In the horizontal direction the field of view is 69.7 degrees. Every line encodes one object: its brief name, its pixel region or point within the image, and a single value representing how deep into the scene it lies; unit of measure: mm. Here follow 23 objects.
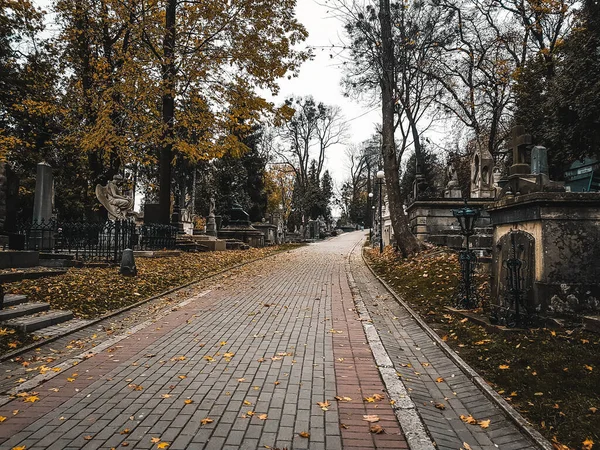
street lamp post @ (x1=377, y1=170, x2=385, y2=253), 23378
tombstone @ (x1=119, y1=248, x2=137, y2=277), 11305
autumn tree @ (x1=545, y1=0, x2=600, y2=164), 15375
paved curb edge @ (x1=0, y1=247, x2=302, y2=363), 5426
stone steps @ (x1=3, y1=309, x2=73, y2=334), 6246
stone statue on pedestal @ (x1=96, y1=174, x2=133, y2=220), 17828
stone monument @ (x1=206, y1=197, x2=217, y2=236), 29500
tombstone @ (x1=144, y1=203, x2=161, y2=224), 22234
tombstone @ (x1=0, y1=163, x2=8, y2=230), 9141
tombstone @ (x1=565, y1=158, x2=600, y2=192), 22750
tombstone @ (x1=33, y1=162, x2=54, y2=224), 13938
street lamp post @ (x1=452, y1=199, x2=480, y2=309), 7539
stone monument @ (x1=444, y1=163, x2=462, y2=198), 22828
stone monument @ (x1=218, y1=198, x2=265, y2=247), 30625
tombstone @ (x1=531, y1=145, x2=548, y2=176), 6984
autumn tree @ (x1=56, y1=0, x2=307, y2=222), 17078
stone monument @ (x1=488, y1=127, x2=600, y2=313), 5734
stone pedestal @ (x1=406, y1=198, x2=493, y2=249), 18656
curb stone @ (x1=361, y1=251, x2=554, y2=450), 3400
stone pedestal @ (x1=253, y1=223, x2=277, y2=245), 36406
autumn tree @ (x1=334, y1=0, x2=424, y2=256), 15891
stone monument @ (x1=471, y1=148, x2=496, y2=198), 21359
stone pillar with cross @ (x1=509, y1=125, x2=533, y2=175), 6723
